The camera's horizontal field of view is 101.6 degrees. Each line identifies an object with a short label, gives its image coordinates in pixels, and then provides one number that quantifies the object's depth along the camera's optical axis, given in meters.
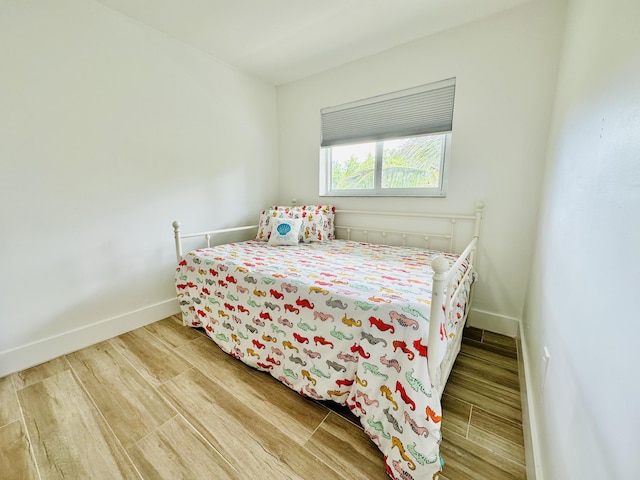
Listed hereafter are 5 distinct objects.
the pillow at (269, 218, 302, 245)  2.29
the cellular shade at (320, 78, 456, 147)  2.00
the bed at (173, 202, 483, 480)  0.94
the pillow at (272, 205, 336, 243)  2.42
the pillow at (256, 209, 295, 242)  2.45
